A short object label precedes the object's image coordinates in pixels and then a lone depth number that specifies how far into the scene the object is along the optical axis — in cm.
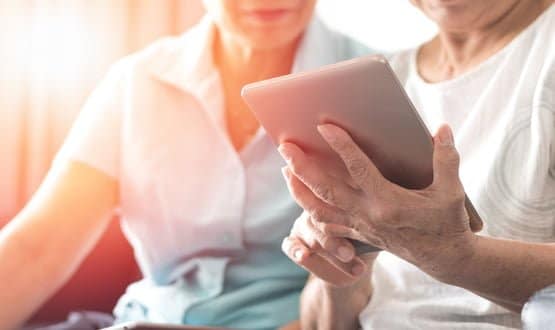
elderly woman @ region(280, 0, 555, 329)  88
